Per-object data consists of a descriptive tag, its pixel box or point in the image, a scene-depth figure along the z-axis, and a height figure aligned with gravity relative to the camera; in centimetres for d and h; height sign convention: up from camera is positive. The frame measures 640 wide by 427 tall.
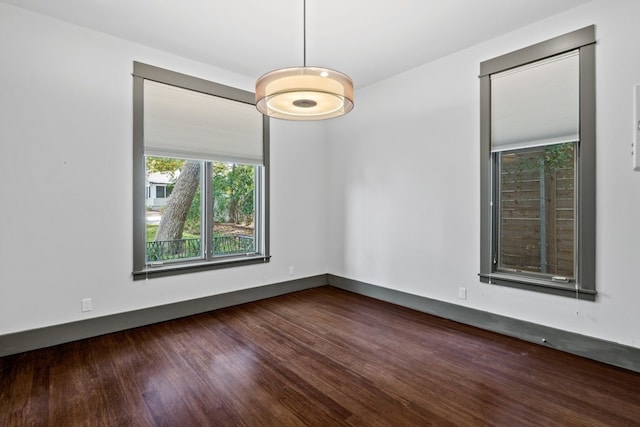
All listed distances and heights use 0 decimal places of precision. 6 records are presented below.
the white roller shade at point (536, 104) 282 +105
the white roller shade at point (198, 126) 352 +107
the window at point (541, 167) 273 +46
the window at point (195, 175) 347 +49
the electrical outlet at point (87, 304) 309 -90
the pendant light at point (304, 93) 203 +83
